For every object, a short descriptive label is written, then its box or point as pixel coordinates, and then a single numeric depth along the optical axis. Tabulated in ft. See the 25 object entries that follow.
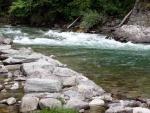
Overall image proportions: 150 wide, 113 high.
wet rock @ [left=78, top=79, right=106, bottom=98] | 29.53
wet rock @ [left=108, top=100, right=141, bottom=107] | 26.24
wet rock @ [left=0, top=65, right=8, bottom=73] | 36.60
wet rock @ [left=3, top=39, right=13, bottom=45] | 61.85
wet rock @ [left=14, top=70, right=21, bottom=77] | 35.21
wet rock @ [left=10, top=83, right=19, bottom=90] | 30.19
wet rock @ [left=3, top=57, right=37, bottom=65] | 40.16
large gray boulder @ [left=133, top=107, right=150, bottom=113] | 23.88
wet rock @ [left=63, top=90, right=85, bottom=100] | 27.63
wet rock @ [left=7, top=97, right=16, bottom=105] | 26.06
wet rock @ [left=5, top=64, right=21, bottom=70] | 38.44
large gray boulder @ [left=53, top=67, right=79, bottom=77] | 33.39
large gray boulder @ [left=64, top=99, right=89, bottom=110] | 25.07
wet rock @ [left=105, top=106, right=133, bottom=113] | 24.03
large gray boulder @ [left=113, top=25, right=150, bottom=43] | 67.37
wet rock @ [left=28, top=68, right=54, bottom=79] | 31.38
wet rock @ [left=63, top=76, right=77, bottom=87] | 30.53
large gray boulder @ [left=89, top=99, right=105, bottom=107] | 26.37
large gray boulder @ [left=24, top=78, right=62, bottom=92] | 28.46
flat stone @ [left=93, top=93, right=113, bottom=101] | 27.98
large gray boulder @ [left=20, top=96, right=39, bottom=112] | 24.67
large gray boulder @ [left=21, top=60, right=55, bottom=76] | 34.24
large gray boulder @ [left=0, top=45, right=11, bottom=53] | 51.03
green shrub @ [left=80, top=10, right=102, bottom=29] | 87.43
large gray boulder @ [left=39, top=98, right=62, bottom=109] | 24.72
